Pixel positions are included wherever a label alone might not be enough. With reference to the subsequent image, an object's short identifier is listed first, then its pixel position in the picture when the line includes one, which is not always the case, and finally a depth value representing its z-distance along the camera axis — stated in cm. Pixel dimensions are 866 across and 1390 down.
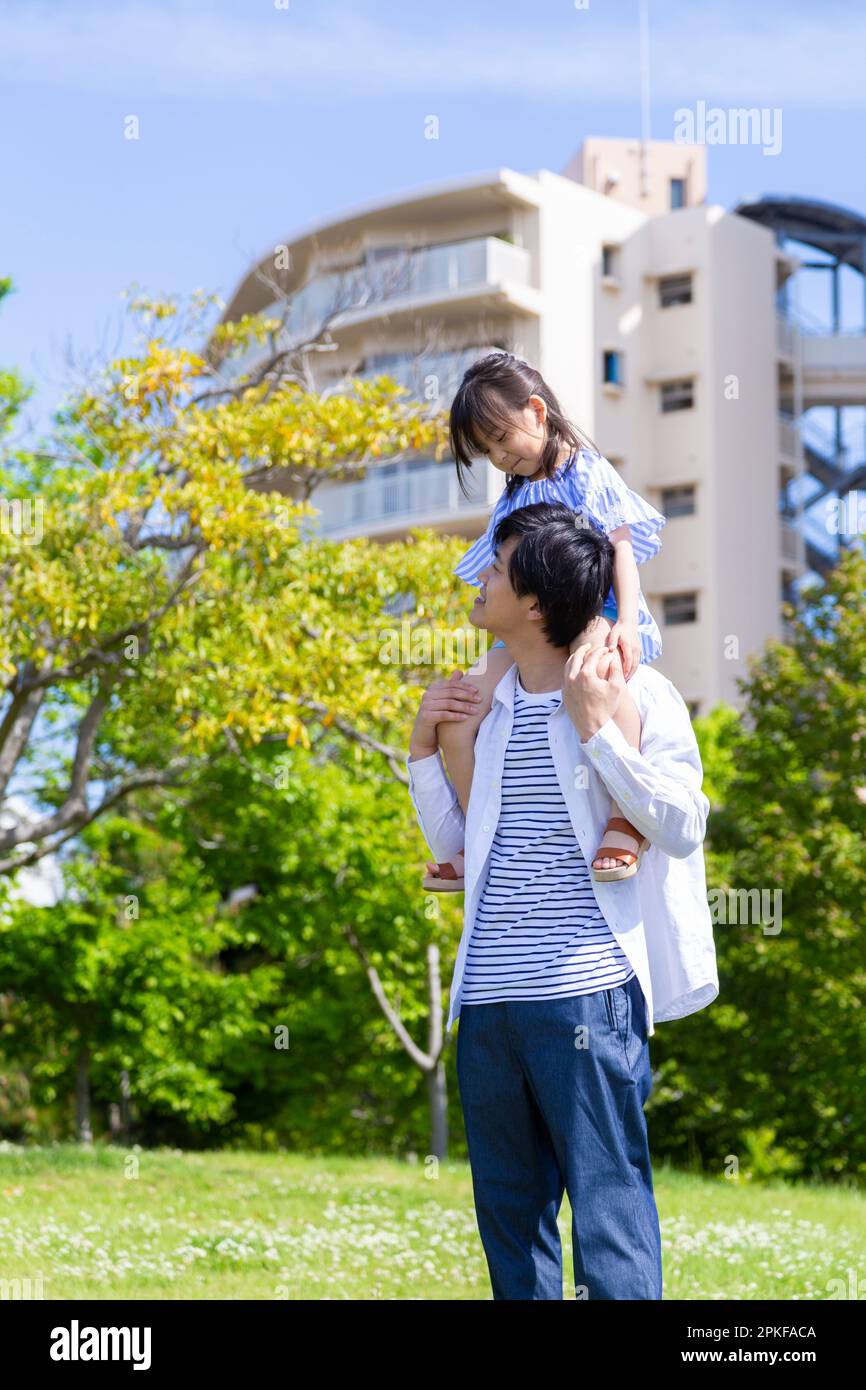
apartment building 3123
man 294
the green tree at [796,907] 1470
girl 332
